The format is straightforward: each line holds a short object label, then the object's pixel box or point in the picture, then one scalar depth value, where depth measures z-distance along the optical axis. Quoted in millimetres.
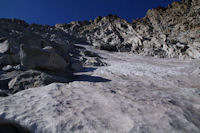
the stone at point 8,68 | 5957
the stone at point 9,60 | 6988
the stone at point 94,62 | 10090
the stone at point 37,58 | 5802
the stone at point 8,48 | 9047
